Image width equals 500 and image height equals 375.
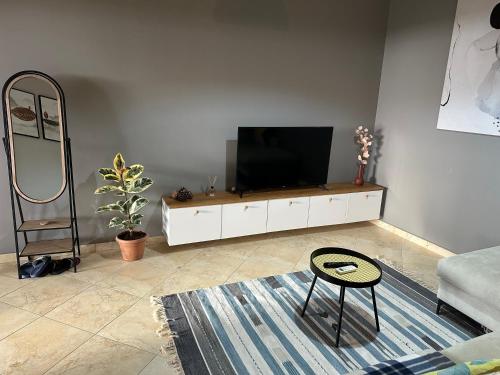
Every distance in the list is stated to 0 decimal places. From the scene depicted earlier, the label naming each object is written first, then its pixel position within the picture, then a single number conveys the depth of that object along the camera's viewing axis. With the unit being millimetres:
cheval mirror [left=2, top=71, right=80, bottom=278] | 2744
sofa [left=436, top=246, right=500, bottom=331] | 2156
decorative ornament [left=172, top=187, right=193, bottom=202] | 3303
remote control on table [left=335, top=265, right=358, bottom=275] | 2226
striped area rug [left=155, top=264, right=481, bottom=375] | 2057
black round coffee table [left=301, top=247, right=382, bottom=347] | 2107
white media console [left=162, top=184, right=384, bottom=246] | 3259
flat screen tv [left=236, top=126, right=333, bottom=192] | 3490
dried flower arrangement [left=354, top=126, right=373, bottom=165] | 4094
